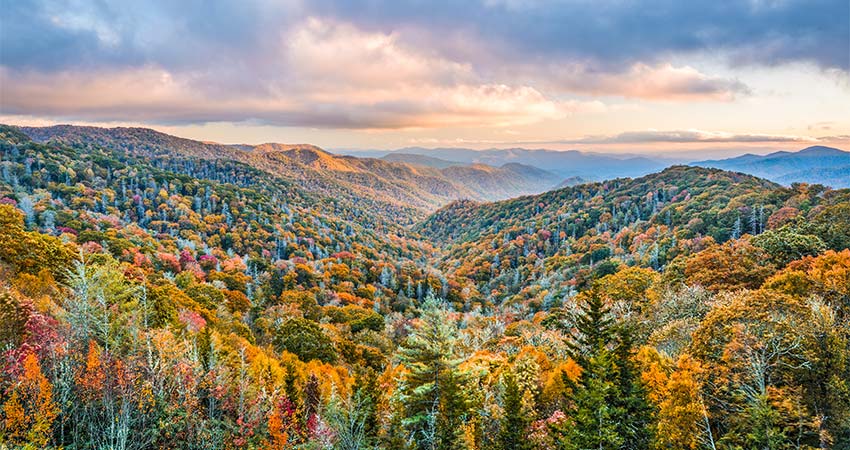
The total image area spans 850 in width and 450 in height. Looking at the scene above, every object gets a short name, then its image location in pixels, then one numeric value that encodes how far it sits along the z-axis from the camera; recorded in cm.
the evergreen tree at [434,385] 2261
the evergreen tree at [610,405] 2044
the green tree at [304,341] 4422
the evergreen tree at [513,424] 2178
